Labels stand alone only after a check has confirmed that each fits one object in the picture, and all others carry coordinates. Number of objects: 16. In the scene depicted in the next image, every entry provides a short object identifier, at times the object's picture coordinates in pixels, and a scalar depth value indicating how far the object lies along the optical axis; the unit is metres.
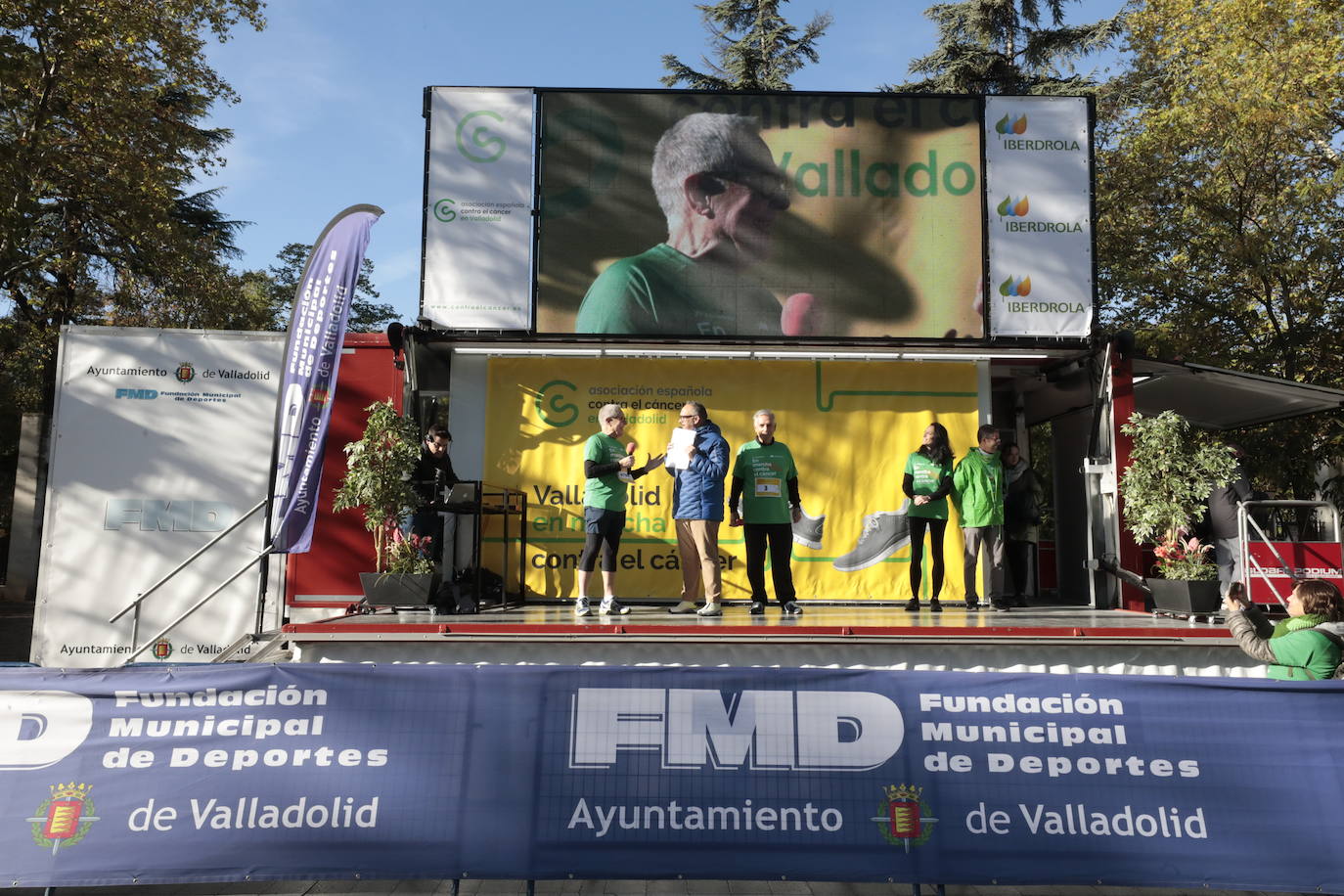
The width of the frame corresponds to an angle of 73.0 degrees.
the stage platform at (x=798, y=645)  6.43
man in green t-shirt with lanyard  7.66
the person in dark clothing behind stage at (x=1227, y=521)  8.74
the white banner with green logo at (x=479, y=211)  9.11
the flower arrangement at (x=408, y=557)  7.61
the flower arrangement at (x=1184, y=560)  7.62
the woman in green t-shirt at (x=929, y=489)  8.29
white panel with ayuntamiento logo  8.51
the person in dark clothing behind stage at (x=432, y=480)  8.16
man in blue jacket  7.53
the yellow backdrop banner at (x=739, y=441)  9.21
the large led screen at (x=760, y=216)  9.16
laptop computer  8.59
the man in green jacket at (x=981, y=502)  8.39
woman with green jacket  4.79
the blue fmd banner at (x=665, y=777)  4.21
